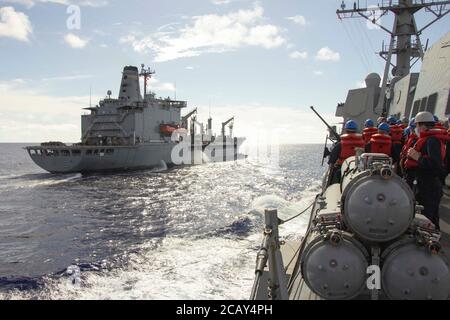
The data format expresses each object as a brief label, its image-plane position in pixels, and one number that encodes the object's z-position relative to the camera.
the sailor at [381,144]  5.94
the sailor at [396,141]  7.28
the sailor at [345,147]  7.08
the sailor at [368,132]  7.69
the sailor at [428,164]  4.64
